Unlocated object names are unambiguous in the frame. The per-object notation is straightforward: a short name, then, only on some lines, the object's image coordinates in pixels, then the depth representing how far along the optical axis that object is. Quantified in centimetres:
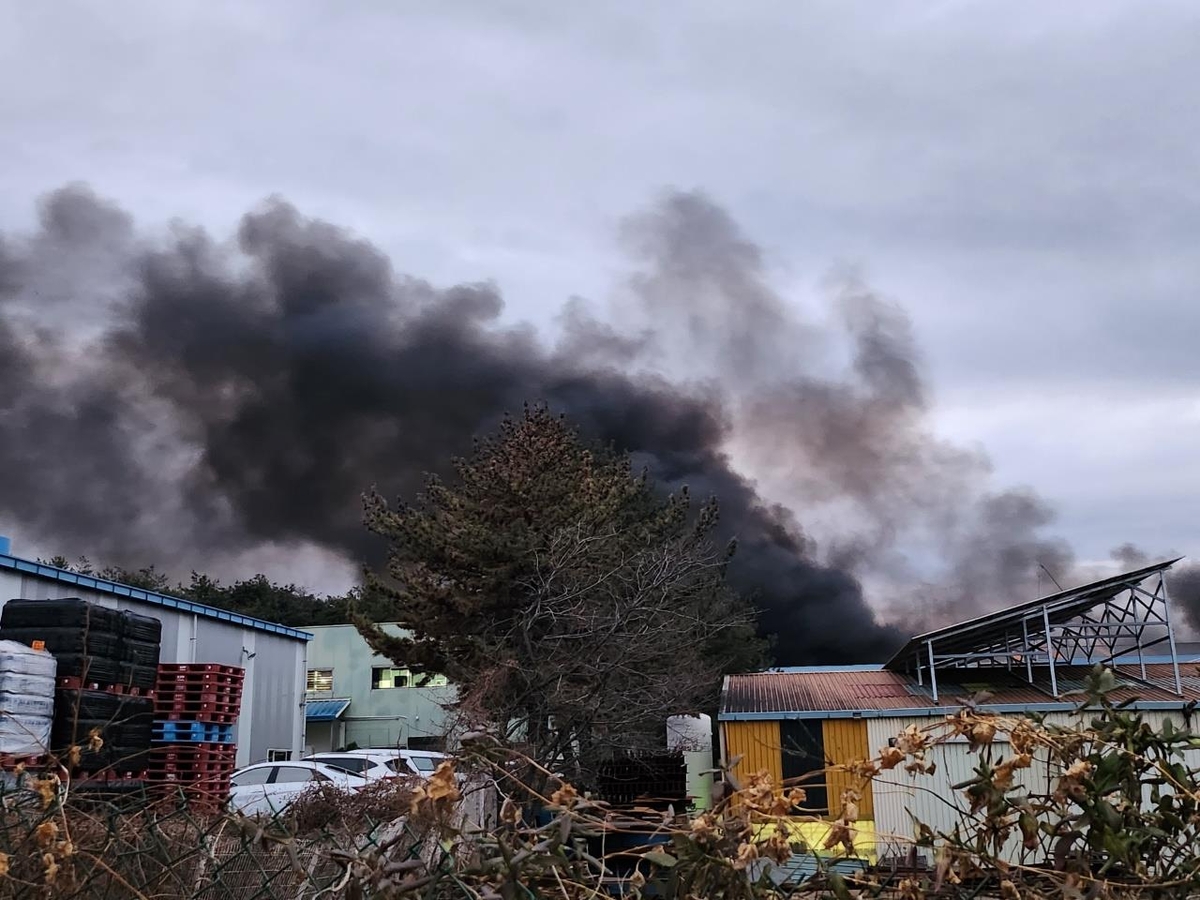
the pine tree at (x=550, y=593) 2089
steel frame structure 2327
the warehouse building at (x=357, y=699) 4500
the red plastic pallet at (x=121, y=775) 1229
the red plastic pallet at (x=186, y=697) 1619
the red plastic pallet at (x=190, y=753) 1580
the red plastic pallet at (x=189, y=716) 1611
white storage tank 2713
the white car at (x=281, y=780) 1738
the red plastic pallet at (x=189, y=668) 1627
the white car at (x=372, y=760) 1908
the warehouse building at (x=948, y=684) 2264
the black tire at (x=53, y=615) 1194
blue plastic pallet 1595
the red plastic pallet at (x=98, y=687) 1153
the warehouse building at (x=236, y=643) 1827
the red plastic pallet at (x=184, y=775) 1555
